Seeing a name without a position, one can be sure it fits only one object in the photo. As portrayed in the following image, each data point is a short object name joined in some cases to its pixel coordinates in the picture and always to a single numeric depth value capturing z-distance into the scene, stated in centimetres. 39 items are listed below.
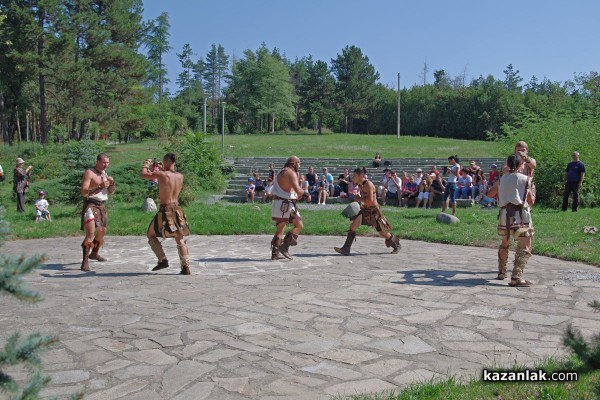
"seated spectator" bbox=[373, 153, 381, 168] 3035
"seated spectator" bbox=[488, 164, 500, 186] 2016
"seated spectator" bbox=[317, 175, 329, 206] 2134
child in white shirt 1575
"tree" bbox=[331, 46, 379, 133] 7206
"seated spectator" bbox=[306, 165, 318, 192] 2191
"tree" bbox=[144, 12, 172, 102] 7906
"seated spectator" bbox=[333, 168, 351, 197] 2236
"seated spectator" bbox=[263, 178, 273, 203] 2173
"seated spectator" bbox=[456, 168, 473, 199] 2041
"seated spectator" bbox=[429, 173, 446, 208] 1989
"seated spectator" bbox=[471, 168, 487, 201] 2047
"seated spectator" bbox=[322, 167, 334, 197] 2225
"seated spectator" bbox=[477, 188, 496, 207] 1928
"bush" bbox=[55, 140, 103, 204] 1694
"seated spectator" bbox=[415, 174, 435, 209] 1977
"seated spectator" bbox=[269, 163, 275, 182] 2258
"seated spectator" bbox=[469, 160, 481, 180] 2132
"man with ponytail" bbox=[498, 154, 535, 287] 777
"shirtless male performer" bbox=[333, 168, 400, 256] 1055
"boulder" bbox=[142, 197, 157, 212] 1664
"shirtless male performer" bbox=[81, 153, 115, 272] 904
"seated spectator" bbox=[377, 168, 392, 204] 2070
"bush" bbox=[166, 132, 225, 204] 2264
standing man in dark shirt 1650
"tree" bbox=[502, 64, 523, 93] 9456
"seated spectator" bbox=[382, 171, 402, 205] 2062
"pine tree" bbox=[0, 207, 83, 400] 229
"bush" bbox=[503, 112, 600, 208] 1958
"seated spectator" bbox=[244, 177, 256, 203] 2203
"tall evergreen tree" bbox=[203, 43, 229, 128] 9575
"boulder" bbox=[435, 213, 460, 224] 1447
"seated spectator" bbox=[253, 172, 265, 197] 2236
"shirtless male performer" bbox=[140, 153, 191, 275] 858
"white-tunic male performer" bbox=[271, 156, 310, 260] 1000
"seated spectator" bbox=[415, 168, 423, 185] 2079
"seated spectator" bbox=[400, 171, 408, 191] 2105
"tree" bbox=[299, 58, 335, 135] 7206
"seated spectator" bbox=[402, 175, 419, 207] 2053
